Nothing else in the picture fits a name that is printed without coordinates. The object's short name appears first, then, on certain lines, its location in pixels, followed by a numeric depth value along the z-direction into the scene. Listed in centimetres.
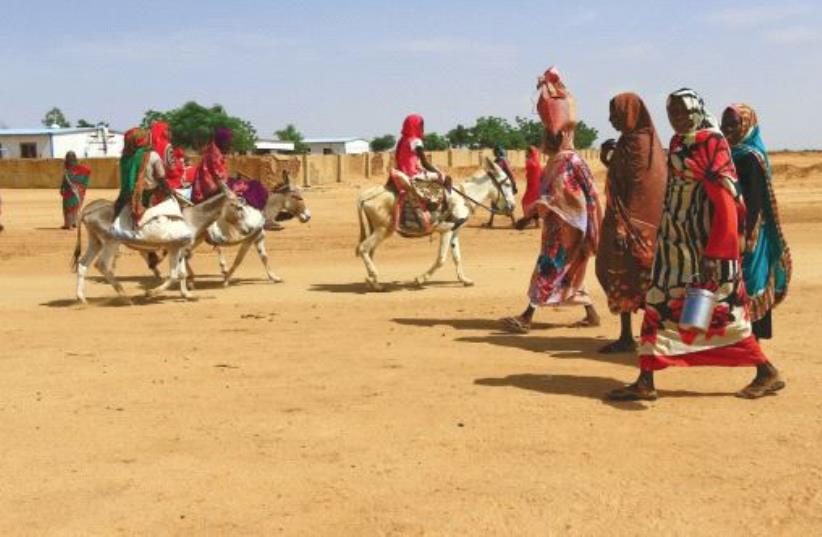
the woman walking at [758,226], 661
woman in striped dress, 604
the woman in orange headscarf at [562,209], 912
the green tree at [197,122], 7175
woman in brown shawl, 771
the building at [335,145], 10100
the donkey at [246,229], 1387
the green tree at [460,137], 9338
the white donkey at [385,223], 1341
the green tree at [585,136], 10359
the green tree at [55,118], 11279
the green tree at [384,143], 9945
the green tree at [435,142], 8475
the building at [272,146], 8294
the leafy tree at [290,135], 10254
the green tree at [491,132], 8556
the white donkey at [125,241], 1202
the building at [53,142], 6850
